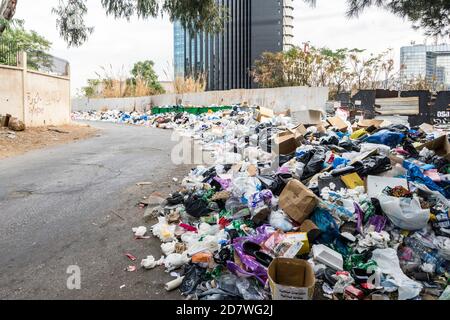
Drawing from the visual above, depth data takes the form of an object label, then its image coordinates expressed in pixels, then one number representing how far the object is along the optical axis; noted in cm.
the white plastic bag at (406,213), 314
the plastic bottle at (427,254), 298
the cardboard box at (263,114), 958
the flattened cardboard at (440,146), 474
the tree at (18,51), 1038
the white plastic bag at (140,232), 376
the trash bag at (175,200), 451
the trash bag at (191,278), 278
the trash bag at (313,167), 454
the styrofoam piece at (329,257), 292
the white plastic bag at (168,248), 335
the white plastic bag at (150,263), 311
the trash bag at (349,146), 530
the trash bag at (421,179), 394
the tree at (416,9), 368
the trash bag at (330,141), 571
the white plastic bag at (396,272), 263
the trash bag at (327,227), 324
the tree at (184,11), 515
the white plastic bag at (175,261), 311
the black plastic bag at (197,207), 408
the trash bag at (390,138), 525
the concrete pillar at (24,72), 1200
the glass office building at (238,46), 2405
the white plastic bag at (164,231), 363
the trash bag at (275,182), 410
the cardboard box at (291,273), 253
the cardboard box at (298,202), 331
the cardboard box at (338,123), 703
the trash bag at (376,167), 406
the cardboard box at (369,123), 670
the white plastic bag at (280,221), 337
